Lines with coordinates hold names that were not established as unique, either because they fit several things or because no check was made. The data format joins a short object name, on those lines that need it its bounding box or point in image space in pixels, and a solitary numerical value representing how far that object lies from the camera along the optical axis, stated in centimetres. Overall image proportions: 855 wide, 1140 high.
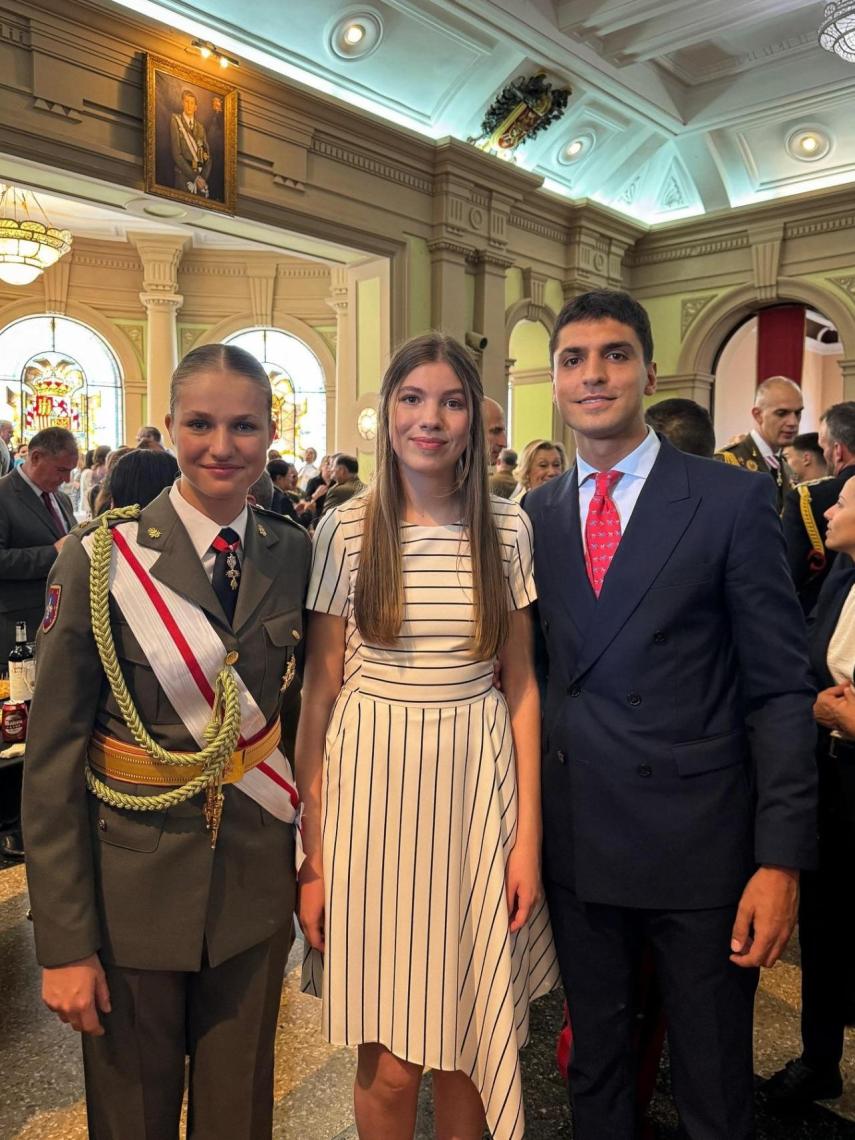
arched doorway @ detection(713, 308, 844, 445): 1123
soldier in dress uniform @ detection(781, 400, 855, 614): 292
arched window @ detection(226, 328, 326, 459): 1363
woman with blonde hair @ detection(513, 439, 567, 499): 485
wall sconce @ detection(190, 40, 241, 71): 624
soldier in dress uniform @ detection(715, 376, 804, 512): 401
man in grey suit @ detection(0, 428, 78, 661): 362
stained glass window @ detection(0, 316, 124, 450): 1253
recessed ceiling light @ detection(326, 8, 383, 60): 696
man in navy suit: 139
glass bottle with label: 258
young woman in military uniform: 124
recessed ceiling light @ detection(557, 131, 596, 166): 948
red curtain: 1046
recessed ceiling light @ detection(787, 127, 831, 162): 941
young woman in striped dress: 145
